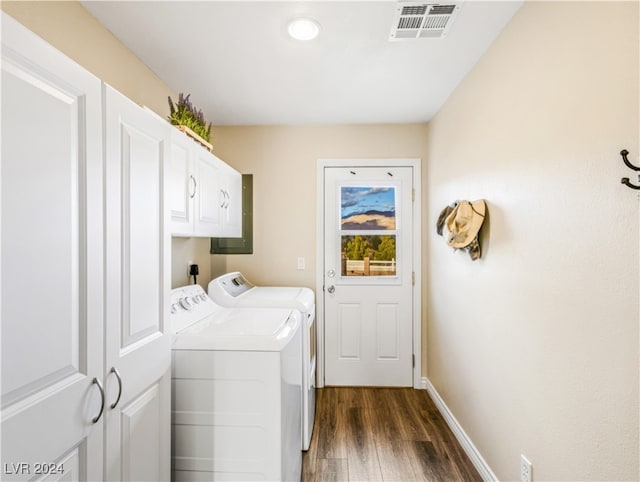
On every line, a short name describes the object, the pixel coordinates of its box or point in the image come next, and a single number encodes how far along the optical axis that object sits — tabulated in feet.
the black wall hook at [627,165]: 3.11
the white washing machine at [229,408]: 4.94
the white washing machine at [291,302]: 7.32
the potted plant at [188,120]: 6.29
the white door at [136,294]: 3.43
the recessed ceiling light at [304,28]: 5.33
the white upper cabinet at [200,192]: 5.75
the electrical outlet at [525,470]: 4.88
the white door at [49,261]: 2.41
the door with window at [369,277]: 10.33
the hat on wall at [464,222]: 6.35
